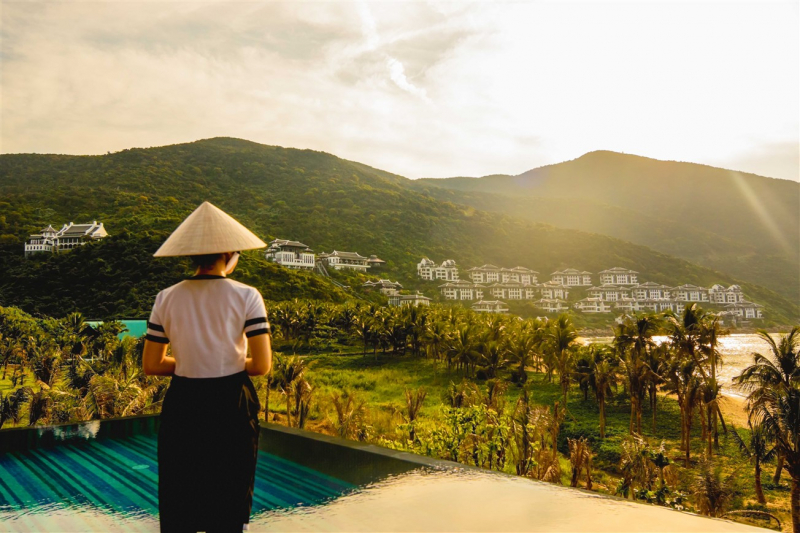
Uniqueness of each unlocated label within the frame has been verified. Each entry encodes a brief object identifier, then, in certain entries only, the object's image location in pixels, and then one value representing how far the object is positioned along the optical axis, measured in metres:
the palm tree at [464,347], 33.03
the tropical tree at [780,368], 19.00
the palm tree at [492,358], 31.86
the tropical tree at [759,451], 18.44
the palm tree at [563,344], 29.09
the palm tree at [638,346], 25.25
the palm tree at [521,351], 32.19
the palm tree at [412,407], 15.72
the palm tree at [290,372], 18.41
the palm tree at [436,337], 37.06
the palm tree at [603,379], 24.39
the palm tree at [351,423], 13.52
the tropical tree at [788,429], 15.77
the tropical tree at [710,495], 14.26
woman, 2.26
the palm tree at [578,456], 13.75
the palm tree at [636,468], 13.32
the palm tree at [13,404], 14.12
